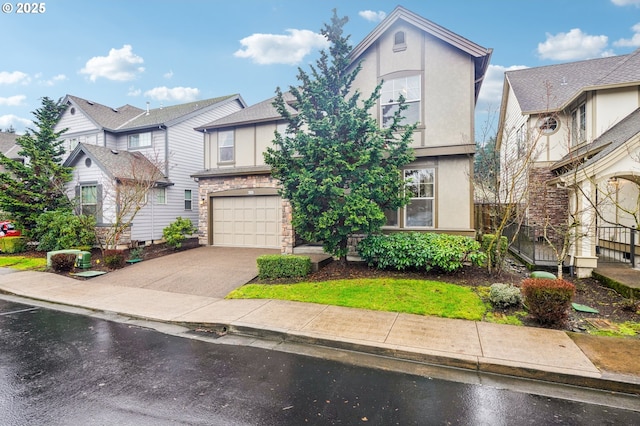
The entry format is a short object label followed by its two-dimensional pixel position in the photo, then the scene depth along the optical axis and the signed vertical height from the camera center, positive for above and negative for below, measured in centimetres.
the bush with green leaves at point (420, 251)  860 -111
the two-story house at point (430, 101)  1045 +368
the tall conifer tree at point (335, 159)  872 +146
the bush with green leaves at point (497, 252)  874 -118
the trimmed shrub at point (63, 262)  1135 -180
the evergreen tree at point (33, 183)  1551 +134
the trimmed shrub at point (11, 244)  1562 -165
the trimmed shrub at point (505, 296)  650 -173
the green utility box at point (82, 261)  1173 -182
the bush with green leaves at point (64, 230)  1420 -86
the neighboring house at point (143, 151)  1563 +336
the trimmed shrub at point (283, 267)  928 -161
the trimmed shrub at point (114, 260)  1148 -177
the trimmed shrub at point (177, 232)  1492 -102
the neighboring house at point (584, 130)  839 +326
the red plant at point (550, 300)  563 -156
